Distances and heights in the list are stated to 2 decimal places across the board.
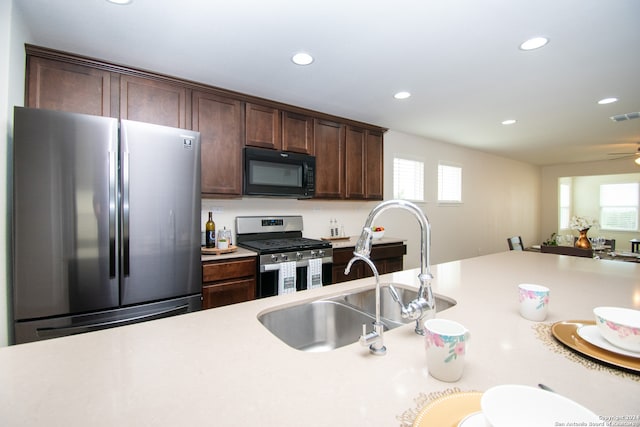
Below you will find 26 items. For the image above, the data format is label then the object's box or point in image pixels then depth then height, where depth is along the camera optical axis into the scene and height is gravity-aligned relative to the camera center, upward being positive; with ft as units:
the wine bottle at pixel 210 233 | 9.10 -0.70
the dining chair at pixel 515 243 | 16.15 -1.86
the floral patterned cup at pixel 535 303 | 3.34 -1.08
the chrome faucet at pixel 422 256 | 2.91 -0.46
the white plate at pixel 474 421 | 1.63 -1.21
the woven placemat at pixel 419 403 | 1.77 -1.29
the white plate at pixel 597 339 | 2.43 -1.19
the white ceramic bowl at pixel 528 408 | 1.49 -1.06
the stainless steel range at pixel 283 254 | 8.46 -1.32
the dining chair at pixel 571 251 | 10.61 -1.51
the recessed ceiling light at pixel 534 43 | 6.33 +3.78
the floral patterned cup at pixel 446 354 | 2.14 -1.07
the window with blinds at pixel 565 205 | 25.88 +0.56
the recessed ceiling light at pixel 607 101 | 9.91 +3.85
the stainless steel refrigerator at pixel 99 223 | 5.29 -0.24
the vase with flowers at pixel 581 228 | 11.28 -0.70
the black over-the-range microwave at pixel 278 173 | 9.21 +1.29
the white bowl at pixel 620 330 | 2.41 -1.04
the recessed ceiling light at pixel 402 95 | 9.41 +3.86
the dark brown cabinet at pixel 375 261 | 10.27 -1.91
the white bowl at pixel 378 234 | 11.90 -0.94
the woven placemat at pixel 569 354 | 2.28 -1.28
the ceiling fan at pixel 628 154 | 15.89 +3.68
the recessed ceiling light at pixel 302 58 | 7.02 +3.81
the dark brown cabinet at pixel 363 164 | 11.85 +2.02
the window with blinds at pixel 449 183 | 16.80 +1.70
